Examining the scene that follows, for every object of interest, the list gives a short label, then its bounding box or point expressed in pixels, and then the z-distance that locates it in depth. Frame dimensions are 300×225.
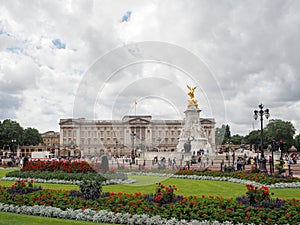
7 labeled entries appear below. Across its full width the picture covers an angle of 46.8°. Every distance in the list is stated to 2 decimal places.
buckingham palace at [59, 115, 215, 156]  92.76
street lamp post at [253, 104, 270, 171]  24.62
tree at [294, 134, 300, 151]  108.38
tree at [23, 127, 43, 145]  116.56
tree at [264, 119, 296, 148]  103.44
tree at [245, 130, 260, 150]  114.88
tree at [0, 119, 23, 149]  95.38
